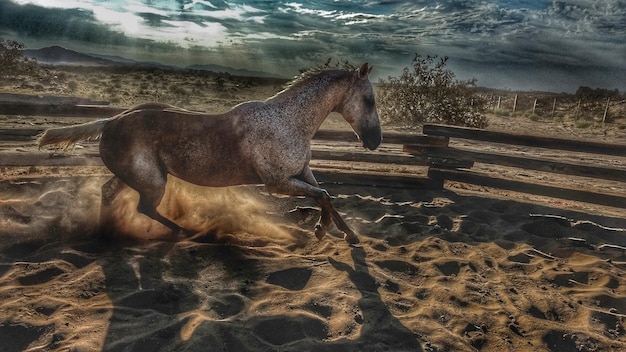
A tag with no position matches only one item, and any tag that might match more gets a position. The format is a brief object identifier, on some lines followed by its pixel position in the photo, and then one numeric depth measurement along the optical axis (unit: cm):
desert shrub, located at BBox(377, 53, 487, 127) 1593
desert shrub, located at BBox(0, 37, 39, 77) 2712
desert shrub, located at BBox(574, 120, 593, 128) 2102
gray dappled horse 411
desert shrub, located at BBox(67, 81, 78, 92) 3080
